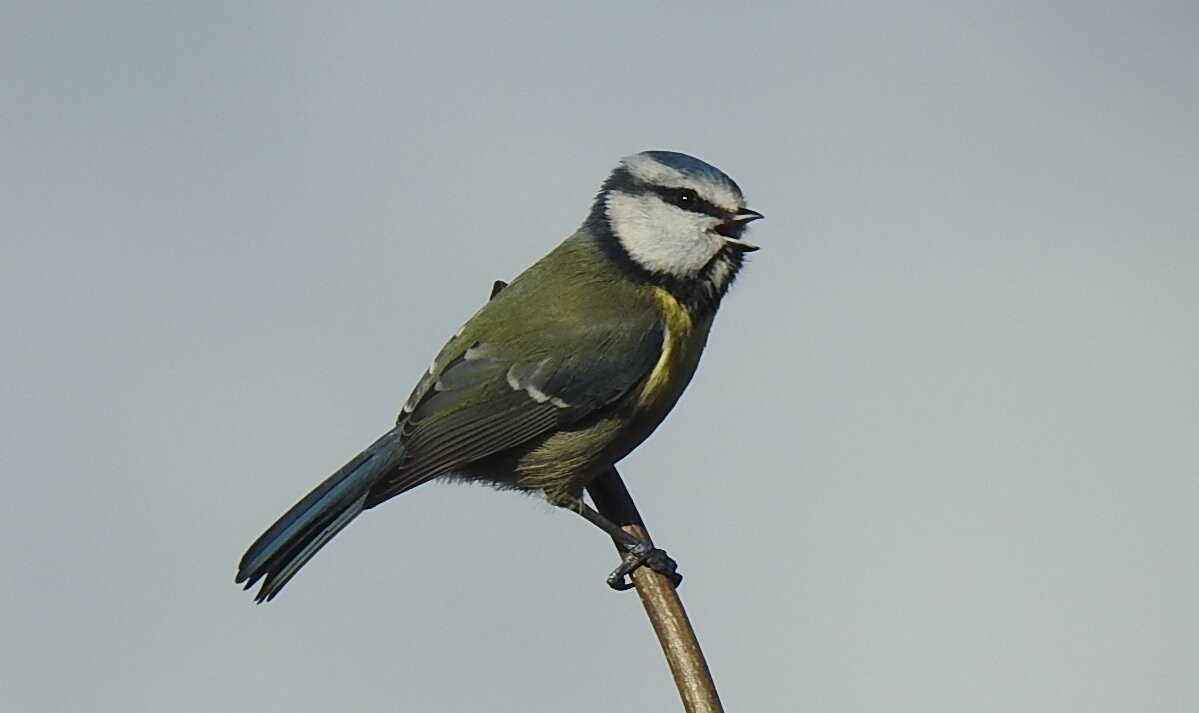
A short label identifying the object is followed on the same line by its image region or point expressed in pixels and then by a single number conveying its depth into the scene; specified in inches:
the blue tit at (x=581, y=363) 125.4
